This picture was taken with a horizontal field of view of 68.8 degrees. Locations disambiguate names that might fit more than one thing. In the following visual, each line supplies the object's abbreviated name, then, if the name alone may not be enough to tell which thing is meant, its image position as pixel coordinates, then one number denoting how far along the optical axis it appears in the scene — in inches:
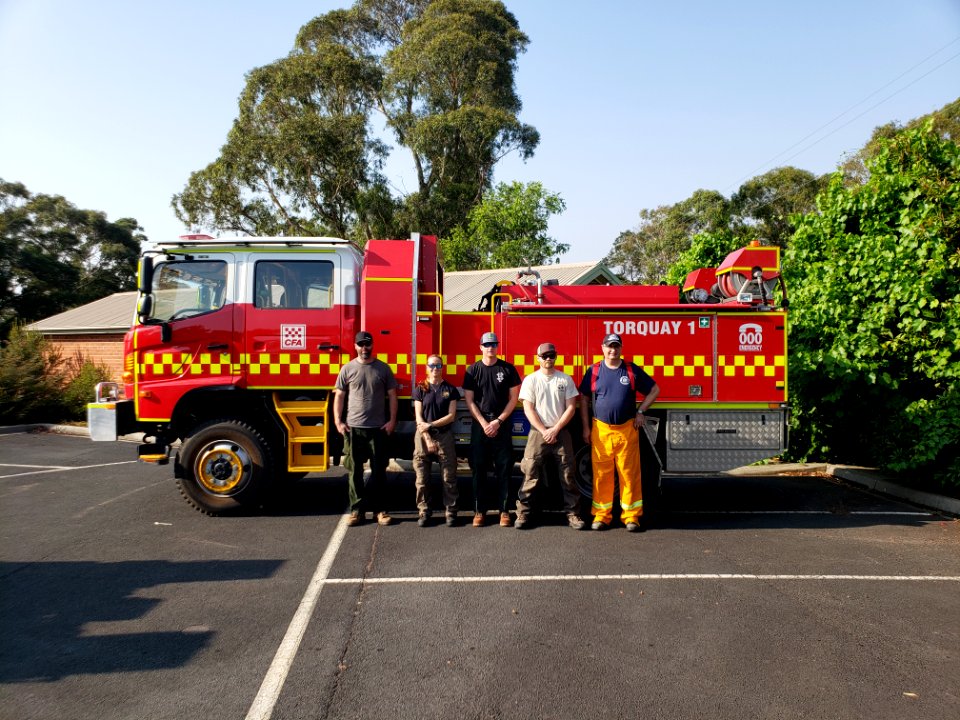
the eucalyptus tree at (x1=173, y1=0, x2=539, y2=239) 1343.5
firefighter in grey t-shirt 271.9
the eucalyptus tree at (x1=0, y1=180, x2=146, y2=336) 1392.7
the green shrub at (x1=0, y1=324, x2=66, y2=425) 682.2
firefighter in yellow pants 263.7
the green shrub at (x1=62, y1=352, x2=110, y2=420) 729.6
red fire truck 287.1
